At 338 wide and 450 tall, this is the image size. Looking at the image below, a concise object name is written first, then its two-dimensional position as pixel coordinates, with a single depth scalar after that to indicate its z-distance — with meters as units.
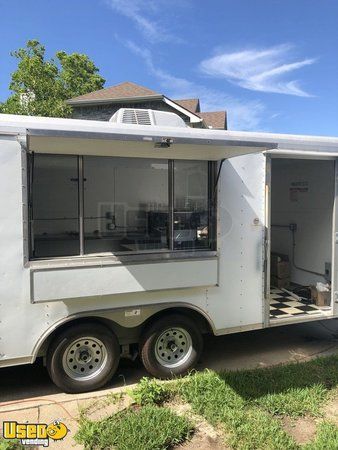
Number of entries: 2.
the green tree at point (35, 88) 14.08
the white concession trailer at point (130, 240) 3.47
